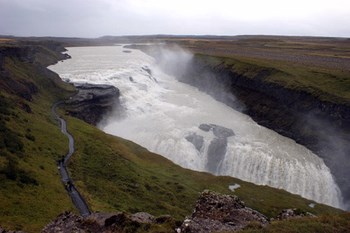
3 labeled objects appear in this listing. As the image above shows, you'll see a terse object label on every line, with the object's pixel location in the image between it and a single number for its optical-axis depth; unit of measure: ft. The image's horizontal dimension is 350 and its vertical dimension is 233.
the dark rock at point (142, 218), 80.64
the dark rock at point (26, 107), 226.38
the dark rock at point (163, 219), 79.81
